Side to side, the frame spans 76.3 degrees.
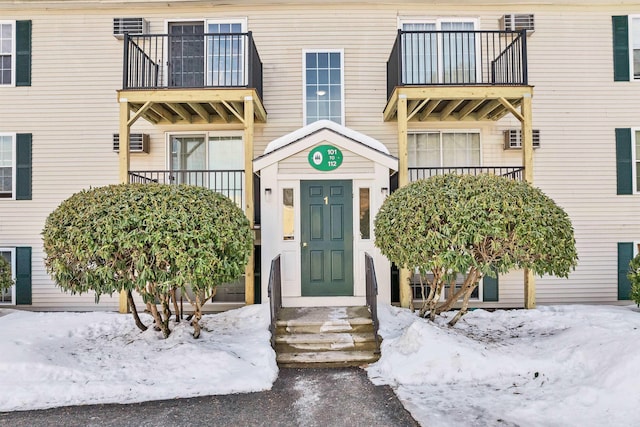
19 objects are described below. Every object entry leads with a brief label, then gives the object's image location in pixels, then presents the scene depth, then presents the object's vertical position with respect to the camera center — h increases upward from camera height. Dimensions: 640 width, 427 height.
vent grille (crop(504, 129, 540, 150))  8.27 +1.53
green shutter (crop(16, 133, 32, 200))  8.35 +0.89
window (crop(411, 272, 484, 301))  8.23 -1.54
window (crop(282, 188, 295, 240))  7.22 +0.02
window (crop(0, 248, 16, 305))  8.27 -1.10
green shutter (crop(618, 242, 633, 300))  8.27 -1.10
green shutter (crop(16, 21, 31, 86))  8.45 +3.37
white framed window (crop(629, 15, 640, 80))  8.49 +3.52
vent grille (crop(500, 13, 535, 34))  8.38 +3.97
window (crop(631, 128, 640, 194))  8.39 +1.14
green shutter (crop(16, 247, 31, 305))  8.27 -1.20
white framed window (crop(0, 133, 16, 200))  8.40 +1.08
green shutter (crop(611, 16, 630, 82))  8.46 +3.39
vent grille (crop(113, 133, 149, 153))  8.29 +1.51
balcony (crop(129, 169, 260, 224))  8.26 +0.77
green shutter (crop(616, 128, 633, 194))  8.36 +1.03
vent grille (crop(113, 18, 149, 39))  8.41 +3.96
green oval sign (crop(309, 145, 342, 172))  7.14 +1.03
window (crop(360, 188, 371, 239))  7.25 +0.01
